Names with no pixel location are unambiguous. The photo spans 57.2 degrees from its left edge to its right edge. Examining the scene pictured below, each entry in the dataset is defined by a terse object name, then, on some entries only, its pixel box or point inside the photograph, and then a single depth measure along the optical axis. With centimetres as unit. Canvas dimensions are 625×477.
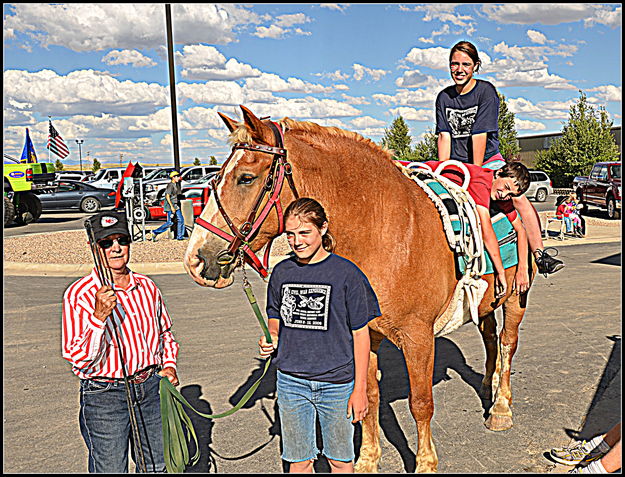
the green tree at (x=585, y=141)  3675
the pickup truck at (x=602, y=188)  2216
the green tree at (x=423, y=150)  4353
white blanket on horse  397
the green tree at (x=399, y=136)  4659
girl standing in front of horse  305
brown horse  327
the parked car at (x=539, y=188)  3300
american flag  3350
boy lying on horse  431
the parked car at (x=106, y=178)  3336
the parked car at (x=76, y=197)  2850
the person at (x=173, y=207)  1659
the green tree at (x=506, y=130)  4122
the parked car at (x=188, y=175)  2994
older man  293
